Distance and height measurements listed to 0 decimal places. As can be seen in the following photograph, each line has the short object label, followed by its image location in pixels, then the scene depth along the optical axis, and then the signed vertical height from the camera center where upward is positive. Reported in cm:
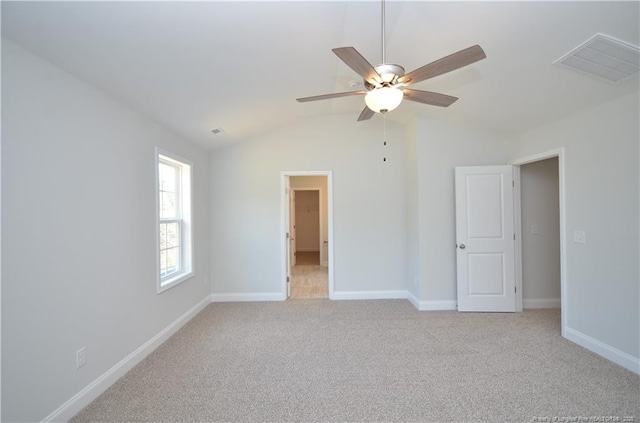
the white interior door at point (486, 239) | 386 -37
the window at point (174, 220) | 342 -7
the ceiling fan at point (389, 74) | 158 +82
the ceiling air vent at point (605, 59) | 203 +112
